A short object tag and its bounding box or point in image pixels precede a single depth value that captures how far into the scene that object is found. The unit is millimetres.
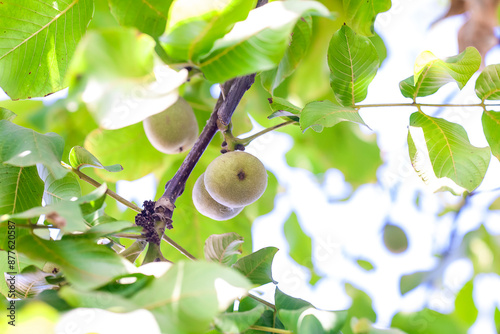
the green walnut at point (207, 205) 917
